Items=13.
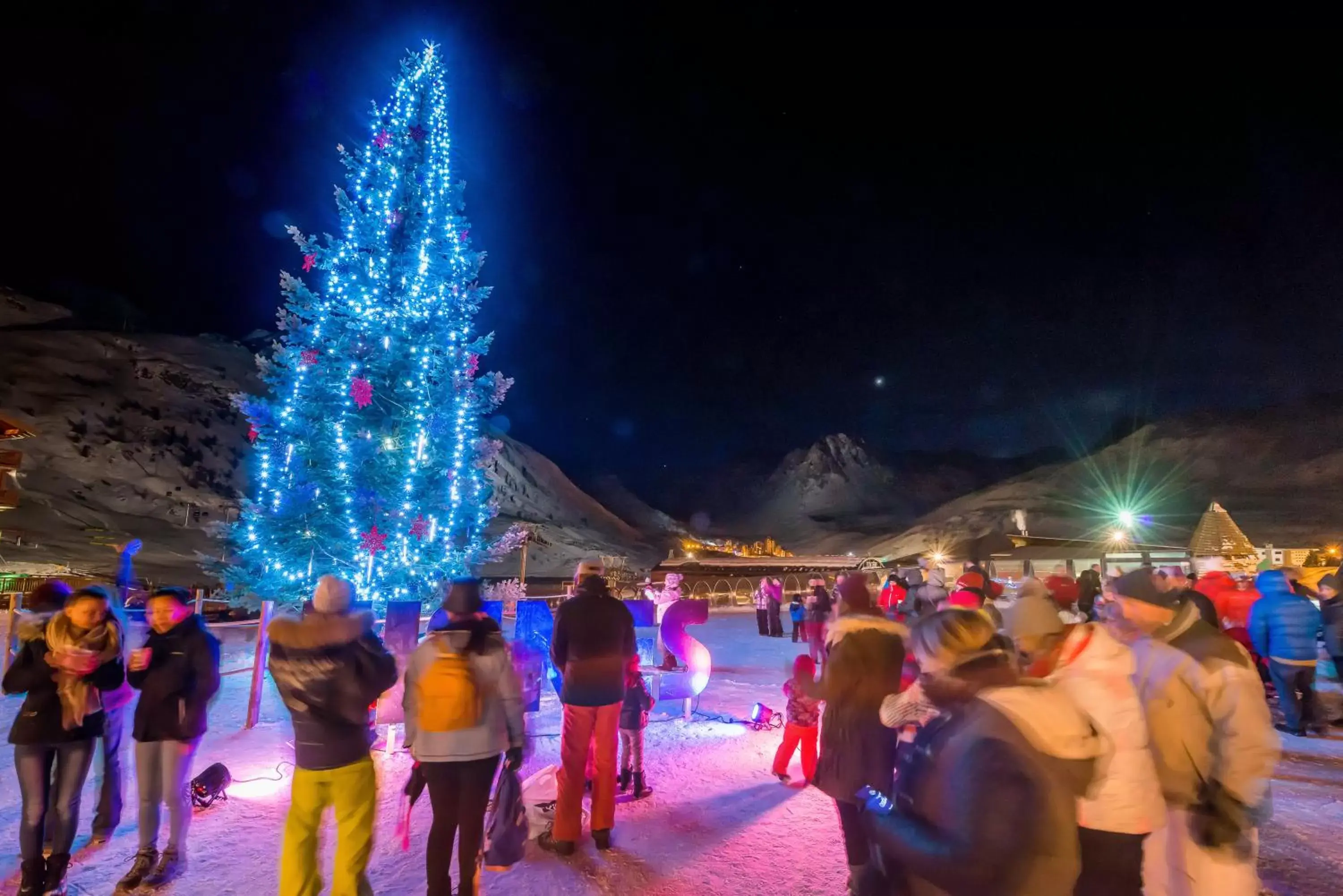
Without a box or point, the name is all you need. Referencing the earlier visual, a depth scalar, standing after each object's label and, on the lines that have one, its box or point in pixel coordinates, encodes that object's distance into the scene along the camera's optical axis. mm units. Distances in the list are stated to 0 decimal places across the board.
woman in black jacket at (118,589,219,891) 4184
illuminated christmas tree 10844
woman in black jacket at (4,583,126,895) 3871
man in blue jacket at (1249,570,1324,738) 7602
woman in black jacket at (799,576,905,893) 3951
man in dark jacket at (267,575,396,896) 3414
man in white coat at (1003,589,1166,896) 2646
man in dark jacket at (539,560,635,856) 4734
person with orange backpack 3588
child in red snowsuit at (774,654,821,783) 6238
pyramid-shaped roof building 35919
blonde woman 1878
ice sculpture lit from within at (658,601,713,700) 8656
